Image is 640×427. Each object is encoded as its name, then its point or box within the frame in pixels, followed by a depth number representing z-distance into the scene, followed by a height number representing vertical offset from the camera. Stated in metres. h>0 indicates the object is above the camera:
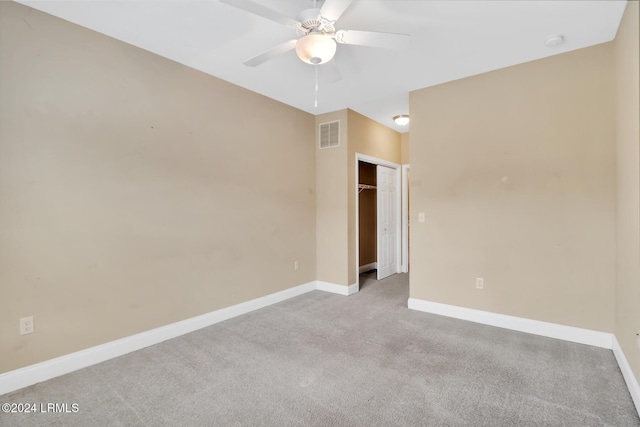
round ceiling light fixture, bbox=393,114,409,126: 4.79 +1.51
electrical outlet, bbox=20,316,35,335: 2.20 -0.80
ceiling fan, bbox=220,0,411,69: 1.83 +1.21
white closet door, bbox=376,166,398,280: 5.31 -0.14
